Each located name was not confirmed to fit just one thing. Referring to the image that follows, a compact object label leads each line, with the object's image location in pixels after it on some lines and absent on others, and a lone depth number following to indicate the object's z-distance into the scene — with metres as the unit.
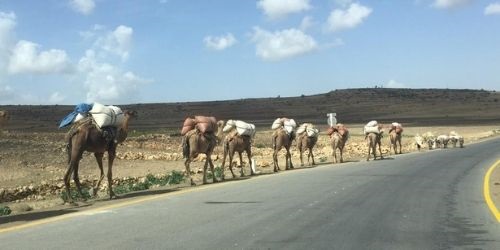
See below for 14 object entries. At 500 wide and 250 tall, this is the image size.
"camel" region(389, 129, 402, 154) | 40.72
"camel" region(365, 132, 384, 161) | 33.31
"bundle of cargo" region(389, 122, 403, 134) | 41.09
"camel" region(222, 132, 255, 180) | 24.14
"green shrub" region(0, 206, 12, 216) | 14.50
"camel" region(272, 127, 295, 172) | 28.53
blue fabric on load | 16.16
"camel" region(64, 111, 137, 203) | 15.45
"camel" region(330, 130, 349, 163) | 32.47
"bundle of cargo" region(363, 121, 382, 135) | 33.91
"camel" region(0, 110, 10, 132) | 12.76
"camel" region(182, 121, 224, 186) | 20.72
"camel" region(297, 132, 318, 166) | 31.67
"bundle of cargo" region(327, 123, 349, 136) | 32.94
